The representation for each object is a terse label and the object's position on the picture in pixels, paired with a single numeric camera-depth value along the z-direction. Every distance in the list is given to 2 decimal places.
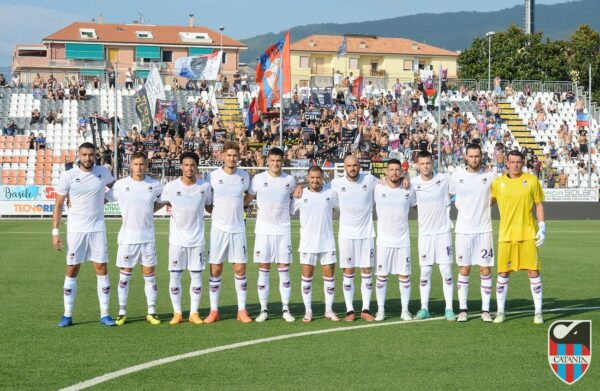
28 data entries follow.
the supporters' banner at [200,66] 46.56
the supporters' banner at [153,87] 41.69
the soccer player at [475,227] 12.79
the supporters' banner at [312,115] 47.00
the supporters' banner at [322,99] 50.81
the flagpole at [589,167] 44.03
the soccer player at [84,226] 12.36
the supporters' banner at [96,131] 42.59
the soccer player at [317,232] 12.91
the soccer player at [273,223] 12.84
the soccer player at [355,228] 12.86
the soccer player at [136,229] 12.50
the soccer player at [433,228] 12.95
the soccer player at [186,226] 12.56
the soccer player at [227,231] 12.70
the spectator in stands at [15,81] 53.71
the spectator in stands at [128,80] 55.22
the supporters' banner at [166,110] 43.97
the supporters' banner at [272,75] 38.19
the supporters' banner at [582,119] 53.03
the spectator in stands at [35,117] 48.78
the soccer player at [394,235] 12.90
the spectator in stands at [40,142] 45.25
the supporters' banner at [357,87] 50.69
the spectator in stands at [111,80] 54.73
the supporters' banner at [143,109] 40.56
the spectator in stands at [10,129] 46.78
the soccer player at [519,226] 12.57
